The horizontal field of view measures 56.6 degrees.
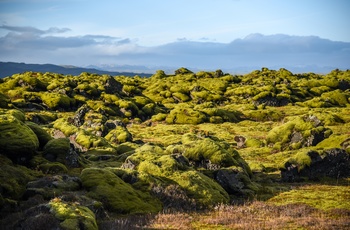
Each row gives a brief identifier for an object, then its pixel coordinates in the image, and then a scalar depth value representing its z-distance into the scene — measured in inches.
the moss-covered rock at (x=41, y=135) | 1321.4
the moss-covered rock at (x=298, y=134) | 2089.0
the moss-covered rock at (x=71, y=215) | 586.2
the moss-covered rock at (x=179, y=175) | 970.1
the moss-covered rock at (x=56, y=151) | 1254.9
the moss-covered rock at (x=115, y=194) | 850.9
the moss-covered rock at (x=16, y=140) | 1066.6
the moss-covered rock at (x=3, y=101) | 3307.1
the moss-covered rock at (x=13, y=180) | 804.0
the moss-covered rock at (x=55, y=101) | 4207.7
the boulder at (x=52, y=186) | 817.5
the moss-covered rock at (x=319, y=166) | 1396.4
